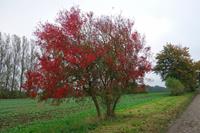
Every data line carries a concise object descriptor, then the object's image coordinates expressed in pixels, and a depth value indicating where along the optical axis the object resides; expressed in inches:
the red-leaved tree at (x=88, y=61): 339.7
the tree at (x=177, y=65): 1344.4
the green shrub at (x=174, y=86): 1191.5
